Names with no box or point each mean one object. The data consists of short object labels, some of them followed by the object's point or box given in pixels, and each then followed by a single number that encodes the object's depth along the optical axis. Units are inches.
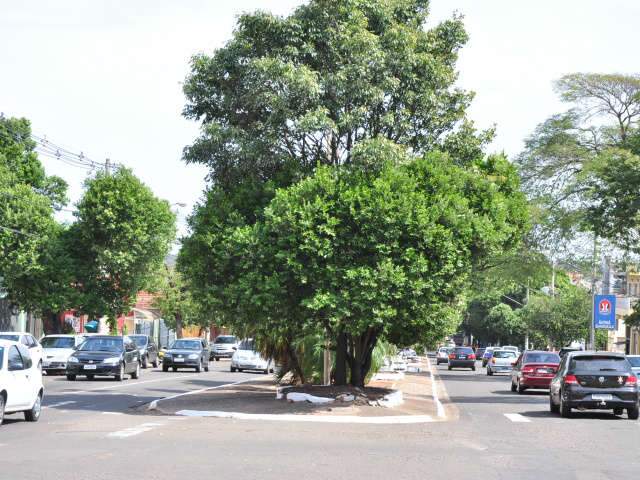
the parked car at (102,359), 1465.3
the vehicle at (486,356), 3248.8
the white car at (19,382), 732.0
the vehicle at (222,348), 2866.6
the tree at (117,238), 2037.4
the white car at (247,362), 1990.7
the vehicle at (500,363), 2318.8
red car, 1496.1
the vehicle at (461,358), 2758.4
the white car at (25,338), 1088.6
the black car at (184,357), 1924.2
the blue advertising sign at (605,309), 2041.1
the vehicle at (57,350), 1656.0
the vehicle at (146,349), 2015.3
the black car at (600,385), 975.6
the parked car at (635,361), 1413.1
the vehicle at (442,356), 3422.7
